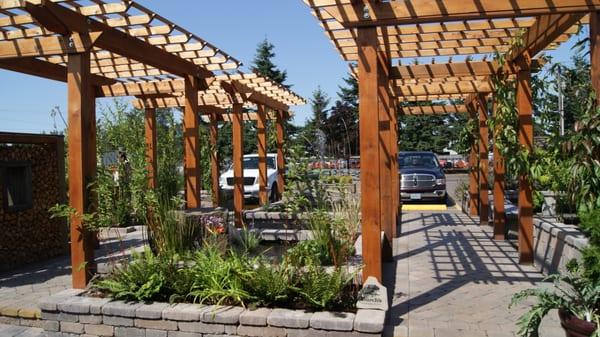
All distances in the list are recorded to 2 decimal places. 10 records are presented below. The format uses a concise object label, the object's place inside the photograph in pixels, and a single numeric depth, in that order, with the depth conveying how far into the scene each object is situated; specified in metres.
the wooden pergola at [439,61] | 4.52
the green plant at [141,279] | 4.35
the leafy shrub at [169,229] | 5.29
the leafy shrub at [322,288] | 4.04
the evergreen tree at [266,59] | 34.09
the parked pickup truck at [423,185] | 13.76
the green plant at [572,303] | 3.34
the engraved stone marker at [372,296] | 3.99
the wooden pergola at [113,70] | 5.12
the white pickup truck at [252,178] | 15.49
